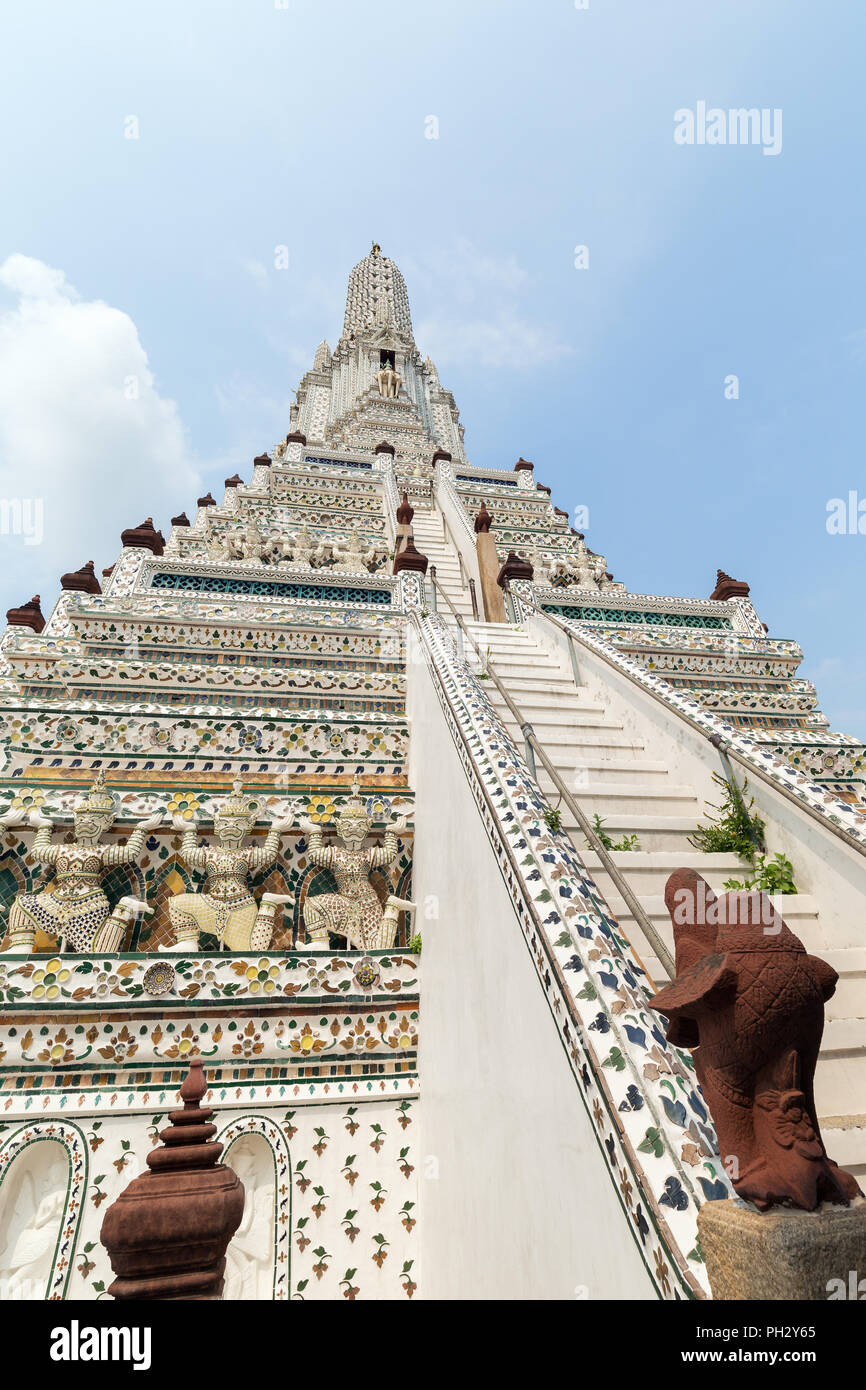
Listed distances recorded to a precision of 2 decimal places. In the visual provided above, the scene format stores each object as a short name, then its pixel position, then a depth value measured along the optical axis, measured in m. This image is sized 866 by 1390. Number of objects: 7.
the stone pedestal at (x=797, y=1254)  1.28
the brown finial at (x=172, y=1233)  1.98
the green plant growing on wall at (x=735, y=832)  4.29
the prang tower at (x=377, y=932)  2.26
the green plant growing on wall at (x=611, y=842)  4.26
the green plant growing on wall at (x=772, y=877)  3.90
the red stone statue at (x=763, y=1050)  1.37
